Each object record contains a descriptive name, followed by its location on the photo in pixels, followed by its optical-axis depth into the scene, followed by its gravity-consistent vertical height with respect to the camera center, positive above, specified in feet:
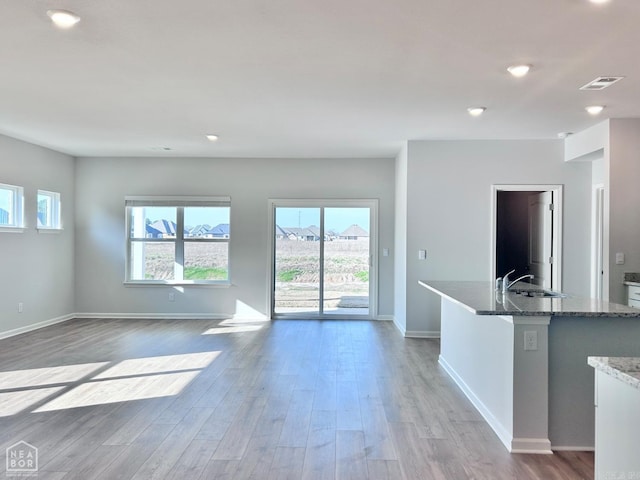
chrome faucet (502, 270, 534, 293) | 11.43 -1.21
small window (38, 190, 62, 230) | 20.74 +1.31
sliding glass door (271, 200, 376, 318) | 22.90 -1.14
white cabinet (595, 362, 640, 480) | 4.03 -1.87
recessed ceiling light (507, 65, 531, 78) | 10.43 +4.18
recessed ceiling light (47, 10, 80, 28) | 8.07 +4.18
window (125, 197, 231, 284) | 23.13 -0.23
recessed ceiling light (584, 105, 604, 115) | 13.70 +4.26
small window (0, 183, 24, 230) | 18.22 +1.27
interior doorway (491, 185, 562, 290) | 18.29 +0.35
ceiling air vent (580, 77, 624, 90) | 11.35 +4.26
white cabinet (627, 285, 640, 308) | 14.28 -1.84
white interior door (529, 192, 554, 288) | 18.69 +0.14
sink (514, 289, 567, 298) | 11.16 -1.42
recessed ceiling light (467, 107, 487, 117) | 13.93 +4.24
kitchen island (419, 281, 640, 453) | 8.63 -2.52
